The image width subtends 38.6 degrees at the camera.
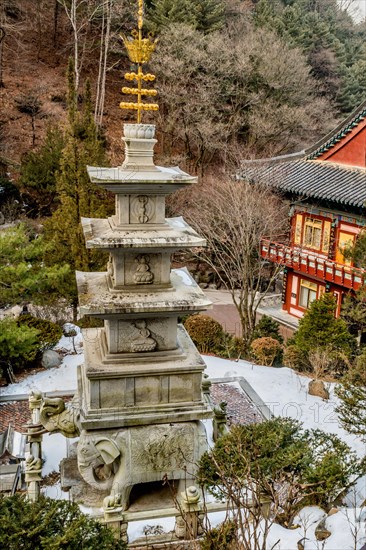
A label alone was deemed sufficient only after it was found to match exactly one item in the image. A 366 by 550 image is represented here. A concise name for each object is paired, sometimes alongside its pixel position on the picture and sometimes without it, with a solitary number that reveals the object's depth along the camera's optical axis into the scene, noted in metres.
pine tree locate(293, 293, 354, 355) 15.62
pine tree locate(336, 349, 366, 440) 9.50
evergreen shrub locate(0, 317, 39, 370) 12.84
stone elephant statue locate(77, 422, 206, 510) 9.16
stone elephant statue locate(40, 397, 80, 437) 9.91
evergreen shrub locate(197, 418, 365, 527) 7.89
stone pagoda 8.75
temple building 20.73
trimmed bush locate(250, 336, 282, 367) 16.97
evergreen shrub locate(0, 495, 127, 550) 6.25
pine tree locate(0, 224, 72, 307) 13.24
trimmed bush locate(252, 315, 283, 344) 18.77
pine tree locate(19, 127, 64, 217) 25.55
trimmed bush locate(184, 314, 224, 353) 17.42
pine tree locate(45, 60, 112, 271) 17.88
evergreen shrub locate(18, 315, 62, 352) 15.91
